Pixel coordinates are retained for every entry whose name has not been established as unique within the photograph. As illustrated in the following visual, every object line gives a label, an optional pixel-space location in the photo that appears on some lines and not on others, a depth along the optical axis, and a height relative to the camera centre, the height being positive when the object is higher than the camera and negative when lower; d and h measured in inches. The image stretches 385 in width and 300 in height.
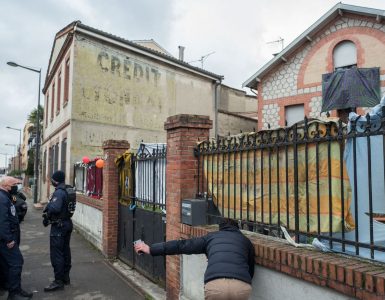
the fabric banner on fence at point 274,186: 123.1 -7.6
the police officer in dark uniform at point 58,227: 247.0 -41.6
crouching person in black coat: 122.9 -32.9
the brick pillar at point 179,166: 198.4 +0.6
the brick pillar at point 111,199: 326.0 -28.6
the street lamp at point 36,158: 838.5 +22.2
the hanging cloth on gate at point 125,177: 304.7 -8.6
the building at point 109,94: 617.3 +146.7
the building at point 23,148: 3123.8 +173.8
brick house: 556.7 +181.9
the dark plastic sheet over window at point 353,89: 514.3 +115.0
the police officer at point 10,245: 210.4 -45.7
